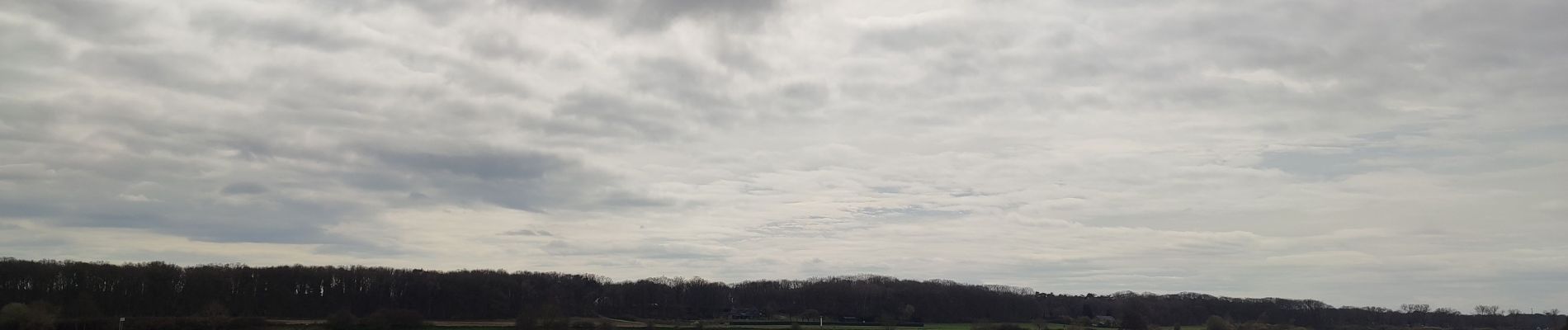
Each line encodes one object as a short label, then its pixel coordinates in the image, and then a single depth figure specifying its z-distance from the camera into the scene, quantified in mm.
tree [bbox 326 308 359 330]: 125250
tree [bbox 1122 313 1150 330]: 172000
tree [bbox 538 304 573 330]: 122188
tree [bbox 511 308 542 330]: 124125
